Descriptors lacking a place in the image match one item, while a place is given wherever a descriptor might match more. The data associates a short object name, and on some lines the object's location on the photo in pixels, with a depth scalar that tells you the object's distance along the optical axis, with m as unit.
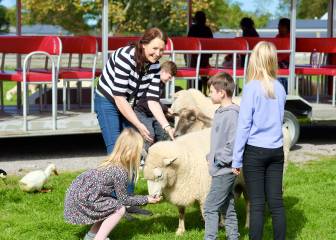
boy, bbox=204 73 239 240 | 6.66
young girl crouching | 6.85
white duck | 9.37
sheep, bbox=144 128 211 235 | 7.02
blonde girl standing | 6.37
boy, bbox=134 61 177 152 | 9.12
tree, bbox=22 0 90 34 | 50.25
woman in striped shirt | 7.37
